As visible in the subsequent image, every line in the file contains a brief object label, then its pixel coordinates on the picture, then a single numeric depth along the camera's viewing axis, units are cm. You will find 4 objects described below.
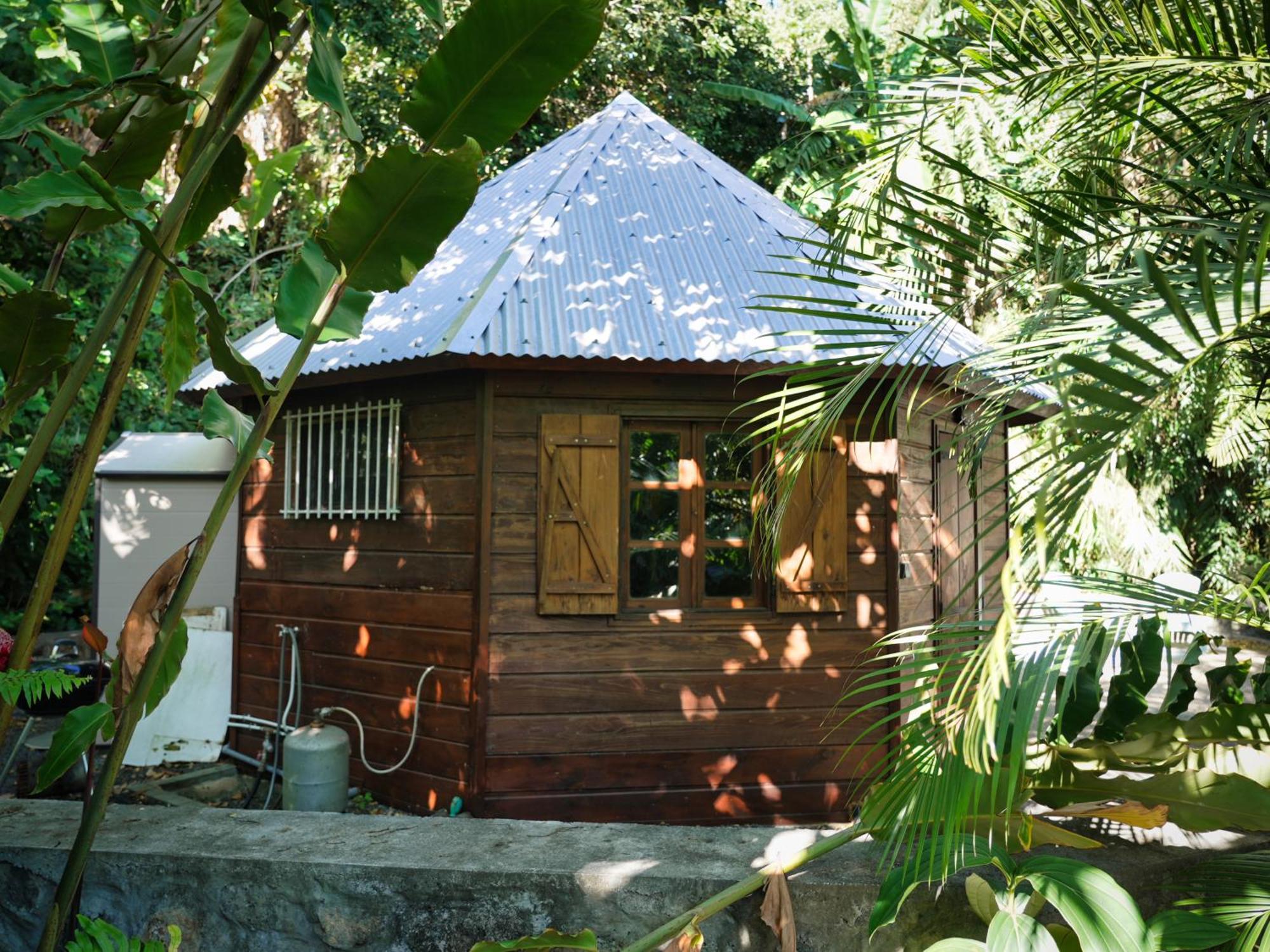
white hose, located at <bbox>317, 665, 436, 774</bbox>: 656
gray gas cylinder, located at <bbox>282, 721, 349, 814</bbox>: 627
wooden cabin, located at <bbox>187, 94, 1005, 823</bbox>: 630
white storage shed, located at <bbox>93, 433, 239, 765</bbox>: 855
